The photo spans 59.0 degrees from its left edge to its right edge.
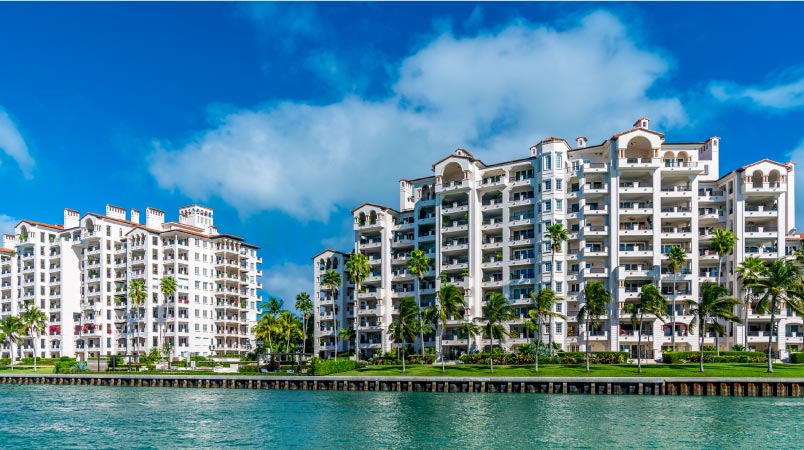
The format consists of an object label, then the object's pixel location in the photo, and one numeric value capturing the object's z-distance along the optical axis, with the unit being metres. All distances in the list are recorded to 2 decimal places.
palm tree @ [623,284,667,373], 106.50
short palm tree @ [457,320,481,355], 119.69
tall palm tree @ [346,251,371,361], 145.25
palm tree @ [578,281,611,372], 107.31
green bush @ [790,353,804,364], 109.38
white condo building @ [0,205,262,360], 168.38
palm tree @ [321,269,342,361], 148.25
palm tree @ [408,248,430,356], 136.75
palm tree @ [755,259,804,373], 99.19
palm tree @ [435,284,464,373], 118.01
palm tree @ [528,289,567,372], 114.19
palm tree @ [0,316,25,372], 163.88
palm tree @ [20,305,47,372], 165.21
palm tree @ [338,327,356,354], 149.50
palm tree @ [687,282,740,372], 101.81
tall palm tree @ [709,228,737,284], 117.62
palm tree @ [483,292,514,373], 110.82
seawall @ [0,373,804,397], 86.25
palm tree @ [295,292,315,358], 153.50
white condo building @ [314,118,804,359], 124.12
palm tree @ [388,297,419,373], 120.74
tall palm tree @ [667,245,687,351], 119.12
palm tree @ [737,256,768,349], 113.05
